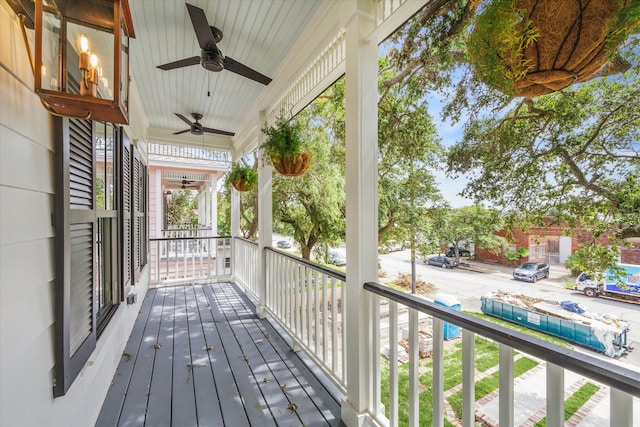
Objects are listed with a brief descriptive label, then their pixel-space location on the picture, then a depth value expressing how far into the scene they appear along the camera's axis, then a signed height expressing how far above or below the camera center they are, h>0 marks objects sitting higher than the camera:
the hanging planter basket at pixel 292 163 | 2.47 +0.44
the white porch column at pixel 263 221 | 3.71 -0.11
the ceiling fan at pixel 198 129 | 4.07 +1.24
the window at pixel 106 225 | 1.87 -0.09
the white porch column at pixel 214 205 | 8.10 +0.24
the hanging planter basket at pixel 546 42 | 0.73 +0.47
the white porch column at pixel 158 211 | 7.32 +0.06
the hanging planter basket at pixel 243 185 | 4.03 +0.41
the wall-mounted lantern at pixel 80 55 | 0.92 +0.57
